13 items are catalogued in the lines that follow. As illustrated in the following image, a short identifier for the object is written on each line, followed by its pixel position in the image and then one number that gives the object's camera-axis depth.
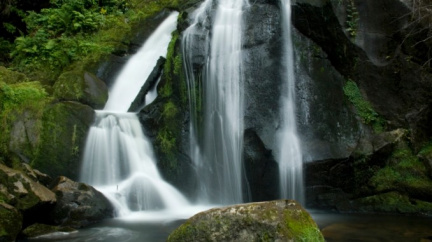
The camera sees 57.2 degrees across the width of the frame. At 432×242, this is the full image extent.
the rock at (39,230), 6.80
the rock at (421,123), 10.11
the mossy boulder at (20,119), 8.90
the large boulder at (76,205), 7.46
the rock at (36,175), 7.77
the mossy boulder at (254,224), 4.73
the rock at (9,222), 6.29
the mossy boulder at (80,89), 10.25
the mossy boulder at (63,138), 9.07
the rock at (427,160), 9.30
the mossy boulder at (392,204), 9.02
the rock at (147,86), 11.01
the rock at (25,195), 6.77
